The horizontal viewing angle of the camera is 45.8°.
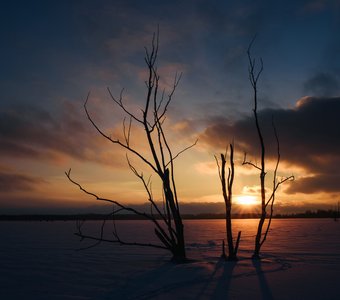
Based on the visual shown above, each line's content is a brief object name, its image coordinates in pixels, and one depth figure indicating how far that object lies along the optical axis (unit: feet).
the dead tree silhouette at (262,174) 28.37
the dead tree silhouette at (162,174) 27.40
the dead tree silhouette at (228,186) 28.30
